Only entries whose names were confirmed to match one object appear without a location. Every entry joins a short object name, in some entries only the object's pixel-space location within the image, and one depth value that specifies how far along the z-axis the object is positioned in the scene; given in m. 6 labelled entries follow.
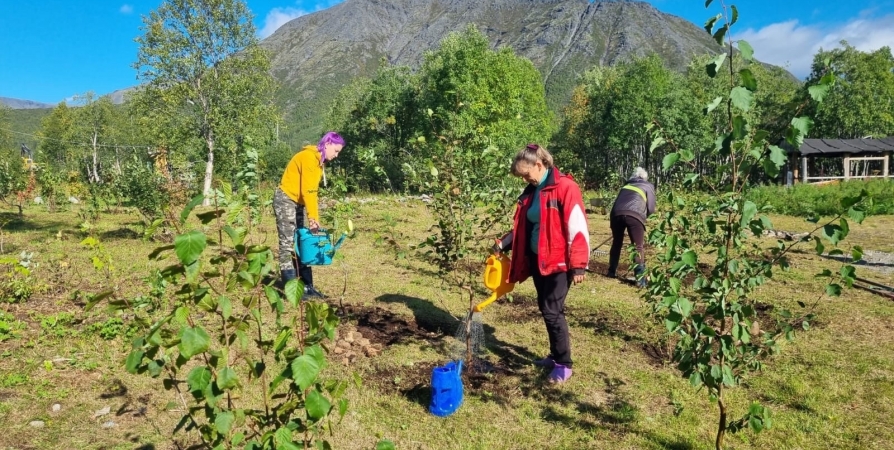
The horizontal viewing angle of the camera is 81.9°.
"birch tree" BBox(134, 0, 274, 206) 23.70
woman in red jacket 3.84
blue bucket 3.63
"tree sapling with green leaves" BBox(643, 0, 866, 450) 2.05
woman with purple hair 5.52
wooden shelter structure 28.18
